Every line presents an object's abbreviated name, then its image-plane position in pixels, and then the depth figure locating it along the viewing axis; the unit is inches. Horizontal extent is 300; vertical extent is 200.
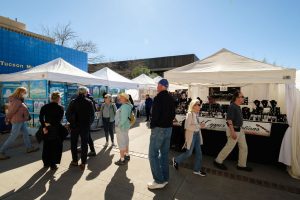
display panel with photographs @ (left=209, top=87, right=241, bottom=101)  320.5
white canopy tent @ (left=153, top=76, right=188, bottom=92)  424.6
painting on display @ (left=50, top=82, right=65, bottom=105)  269.5
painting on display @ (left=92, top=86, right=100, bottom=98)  348.8
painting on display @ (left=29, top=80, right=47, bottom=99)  257.8
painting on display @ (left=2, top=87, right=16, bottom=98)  290.2
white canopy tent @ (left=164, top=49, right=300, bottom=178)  157.1
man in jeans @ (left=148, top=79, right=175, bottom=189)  120.3
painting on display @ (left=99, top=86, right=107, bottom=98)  365.7
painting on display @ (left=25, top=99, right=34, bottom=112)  270.7
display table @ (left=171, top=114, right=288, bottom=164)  169.8
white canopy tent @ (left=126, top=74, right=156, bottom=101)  520.7
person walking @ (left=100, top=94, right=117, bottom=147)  223.8
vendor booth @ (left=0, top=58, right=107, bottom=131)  243.6
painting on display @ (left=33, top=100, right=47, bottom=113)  262.0
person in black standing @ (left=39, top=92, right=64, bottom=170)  148.6
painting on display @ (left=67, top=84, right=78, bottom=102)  301.4
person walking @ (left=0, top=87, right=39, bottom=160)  176.2
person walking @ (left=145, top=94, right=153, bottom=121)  411.4
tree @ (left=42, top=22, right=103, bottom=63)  915.4
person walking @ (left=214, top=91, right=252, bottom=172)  156.4
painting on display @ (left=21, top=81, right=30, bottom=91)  273.1
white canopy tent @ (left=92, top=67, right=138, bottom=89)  342.3
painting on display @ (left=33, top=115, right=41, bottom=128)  262.6
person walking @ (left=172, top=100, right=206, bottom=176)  148.0
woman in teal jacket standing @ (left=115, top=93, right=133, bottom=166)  166.4
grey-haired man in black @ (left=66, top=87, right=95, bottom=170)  152.3
